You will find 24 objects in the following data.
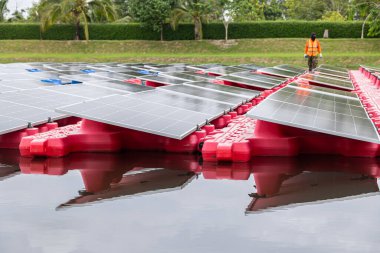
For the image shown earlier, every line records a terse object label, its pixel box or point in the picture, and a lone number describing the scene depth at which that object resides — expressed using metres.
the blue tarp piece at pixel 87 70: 21.18
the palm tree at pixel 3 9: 60.03
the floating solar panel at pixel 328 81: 14.52
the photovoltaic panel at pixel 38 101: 8.33
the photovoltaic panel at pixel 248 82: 15.04
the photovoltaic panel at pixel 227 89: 12.72
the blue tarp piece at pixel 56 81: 15.00
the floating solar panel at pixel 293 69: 24.85
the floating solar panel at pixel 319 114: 6.93
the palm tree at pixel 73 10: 45.19
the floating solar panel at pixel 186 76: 16.11
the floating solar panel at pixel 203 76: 17.52
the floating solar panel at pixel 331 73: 19.82
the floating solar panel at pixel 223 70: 20.96
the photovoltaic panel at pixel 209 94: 11.01
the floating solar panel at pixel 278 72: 20.67
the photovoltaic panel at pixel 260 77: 17.27
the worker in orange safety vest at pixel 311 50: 23.80
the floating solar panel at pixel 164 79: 14.30
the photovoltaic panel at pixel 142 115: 7.41
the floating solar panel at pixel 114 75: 16.67
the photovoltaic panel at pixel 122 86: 11.65
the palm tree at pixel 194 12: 47.06
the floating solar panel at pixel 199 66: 24.07
